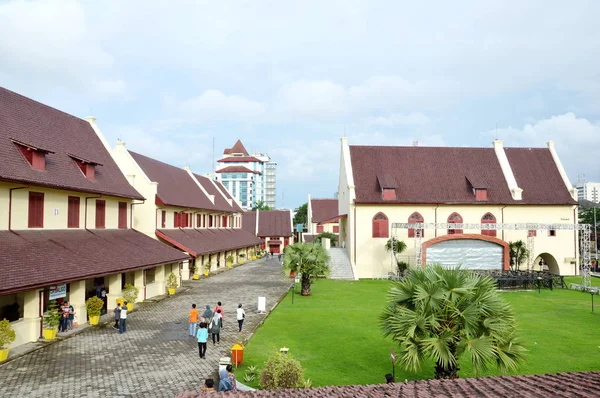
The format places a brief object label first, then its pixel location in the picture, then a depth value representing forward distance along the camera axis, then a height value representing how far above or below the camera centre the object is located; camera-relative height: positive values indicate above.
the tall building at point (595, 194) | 181.02 +13.02
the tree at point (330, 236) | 62.72 -1.45
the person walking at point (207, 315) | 18.88 -3.74
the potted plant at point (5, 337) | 14.23 -3.54
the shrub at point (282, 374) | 11.55 -3.82
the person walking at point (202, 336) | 15.35 -3.77
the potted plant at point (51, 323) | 16.89 -3.69
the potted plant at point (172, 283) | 28.47 -3.63
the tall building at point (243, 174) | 145.12 +16.86
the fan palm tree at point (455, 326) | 11.31 -2.61
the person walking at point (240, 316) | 19.05 -3.82
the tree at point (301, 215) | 120.99 +2.83
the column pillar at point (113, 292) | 22.75 -3.36
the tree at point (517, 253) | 37.61 -2.32
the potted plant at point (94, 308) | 19.59 -3.60
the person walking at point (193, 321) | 18.14 -3.86
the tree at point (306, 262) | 28.17 -2.27
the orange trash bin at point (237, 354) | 14.62 -4.16
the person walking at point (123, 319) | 18.33 -3.80
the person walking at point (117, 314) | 18.89 -3.71
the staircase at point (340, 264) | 38.19 -3.42
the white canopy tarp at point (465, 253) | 35.12 -2.13
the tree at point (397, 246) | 37.31 -1.69
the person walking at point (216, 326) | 17.30 -3.84
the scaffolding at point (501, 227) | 33.44 -0.11
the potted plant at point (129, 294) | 22.84 -3.53
